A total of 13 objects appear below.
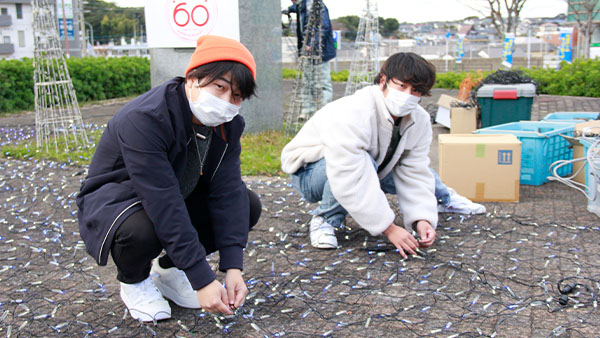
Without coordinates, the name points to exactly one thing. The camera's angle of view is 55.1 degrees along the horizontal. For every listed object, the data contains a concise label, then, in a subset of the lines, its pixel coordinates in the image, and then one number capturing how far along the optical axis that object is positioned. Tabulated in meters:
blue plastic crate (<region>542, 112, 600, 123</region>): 5.10
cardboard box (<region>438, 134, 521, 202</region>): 3.94
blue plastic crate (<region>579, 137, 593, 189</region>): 3.71
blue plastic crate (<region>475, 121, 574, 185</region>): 4.30
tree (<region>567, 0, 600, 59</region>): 16.47
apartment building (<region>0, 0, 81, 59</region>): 48.56
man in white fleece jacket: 2.89
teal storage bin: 5.78
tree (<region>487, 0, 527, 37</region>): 19.62
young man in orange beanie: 2.05
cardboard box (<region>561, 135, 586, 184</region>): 4.43
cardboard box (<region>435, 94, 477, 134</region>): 6.03
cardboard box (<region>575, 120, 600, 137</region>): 3.76
